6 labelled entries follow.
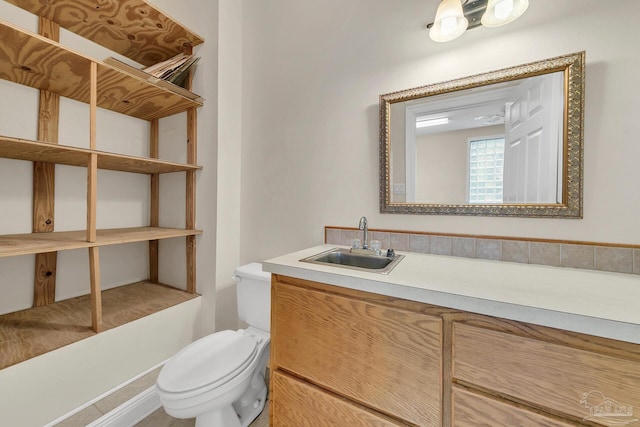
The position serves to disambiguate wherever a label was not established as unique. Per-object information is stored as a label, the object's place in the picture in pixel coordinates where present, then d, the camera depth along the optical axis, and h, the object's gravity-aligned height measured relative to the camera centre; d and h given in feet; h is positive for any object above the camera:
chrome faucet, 4.10 -0.32
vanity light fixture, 3.08 +2.64
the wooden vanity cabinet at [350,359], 2.36 -1.59
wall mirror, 3.21 +1.03
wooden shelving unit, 3.80 +2.29
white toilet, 3.29 -2.35
